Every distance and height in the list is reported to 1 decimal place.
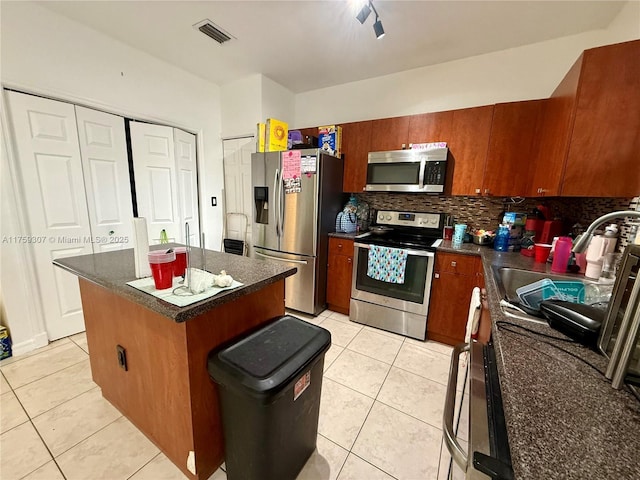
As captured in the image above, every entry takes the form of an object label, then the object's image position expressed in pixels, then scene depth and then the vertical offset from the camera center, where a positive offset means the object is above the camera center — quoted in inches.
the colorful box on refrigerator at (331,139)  109.8 +24.2
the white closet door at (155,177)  101.6 +4.0
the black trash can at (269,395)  35.8 -31.1
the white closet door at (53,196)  76.5 -4.4
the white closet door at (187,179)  114.5 +4.3
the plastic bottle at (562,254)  59.9 -11.9
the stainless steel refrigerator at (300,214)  100.0 -8.8
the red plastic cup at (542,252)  69.5 -13.2
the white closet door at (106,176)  88.2 +3.0
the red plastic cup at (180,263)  45.1 -13.5
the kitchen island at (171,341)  40.4 -27.9
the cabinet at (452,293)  83.7 -32.1
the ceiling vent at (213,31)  81.0 +52.3
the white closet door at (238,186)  124.3 +2.0
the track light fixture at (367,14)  61.3 +44.1
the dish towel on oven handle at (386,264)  91.1 -24.4
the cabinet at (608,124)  53.0 +18.1
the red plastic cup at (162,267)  40.3 -12.8
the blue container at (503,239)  83.8 -12.1
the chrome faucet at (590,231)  31.6 -3.4
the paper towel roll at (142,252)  44.7 -11.9
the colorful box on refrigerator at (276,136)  107.8 +24.5
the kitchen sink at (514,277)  56.0 -17.4
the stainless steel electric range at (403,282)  90.5 -30.5
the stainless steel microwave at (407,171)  90.4 +10.1
